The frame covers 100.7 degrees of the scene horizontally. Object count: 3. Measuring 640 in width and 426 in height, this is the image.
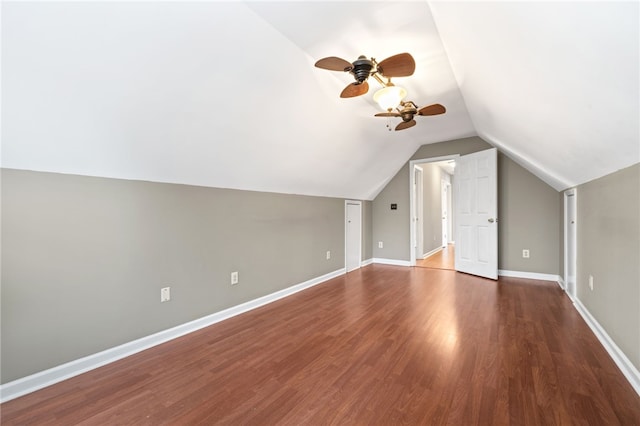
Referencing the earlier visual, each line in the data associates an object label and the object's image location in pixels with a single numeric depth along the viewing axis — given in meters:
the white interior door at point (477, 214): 4.20
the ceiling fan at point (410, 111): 2.61
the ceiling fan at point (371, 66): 1.80
